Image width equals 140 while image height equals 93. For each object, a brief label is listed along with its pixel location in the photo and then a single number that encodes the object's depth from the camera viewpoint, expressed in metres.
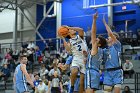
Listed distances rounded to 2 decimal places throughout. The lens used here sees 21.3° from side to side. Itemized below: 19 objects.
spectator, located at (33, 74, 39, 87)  18.60
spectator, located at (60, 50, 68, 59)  21.40
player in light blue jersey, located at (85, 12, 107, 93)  8.78
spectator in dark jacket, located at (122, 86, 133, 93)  15.49
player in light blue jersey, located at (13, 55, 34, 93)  10.47
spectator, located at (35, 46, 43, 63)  23.70
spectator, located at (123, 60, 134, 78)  17.80
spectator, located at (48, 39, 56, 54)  25.38
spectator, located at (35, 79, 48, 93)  18.19
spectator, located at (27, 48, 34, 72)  23.20
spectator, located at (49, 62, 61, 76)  19.03
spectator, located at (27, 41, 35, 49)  25.58
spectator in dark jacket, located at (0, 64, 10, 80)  22.82
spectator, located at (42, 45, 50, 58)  24.44
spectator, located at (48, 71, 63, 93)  17.83
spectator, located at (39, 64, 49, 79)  19.67
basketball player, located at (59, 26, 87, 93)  9.89
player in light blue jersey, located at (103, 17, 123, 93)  9.55
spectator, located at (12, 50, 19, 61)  24.66
